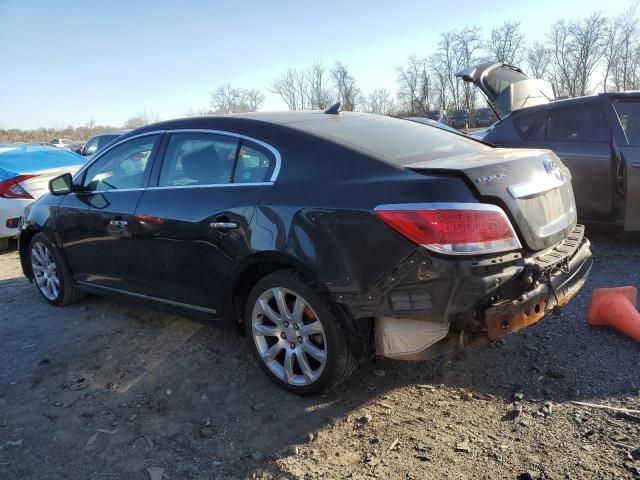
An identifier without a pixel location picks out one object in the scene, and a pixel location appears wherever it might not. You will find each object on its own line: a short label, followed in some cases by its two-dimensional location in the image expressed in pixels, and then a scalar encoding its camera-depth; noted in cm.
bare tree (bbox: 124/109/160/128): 6604
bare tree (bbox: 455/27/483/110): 5866
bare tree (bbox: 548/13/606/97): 5375
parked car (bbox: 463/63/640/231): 533
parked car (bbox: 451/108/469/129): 3666
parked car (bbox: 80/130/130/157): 1621
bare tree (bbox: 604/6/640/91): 5030
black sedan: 252
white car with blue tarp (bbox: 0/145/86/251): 712
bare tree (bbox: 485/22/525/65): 5803
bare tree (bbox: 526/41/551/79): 5638
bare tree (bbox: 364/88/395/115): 6662
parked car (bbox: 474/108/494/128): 3492
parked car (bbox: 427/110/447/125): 3044
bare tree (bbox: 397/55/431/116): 6334
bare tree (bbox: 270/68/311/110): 6826
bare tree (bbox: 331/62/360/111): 6384
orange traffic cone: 353
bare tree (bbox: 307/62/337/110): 6568
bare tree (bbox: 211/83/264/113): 6372
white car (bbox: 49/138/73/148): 4273
